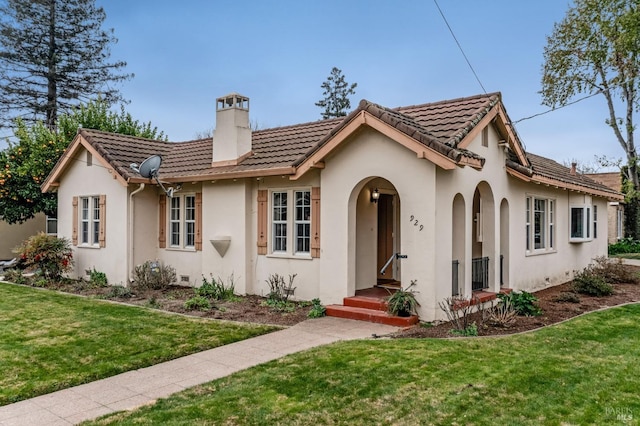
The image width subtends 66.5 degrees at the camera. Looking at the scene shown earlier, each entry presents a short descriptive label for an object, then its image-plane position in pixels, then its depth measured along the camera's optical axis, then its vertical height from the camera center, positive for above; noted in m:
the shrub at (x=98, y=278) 14.83 -1.82
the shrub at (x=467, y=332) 8.47 -1.97
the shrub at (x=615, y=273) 15.79 -1.76
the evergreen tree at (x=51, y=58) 29.67 +10.12
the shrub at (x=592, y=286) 13.12 -1.84
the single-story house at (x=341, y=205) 9.67 +0.37
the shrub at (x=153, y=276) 13.85 -1.65
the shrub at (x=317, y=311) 10.26 -1.96
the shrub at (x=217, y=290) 12.45 -1.85
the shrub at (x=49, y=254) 15.19 -1.10
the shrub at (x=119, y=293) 12.99 -1.99
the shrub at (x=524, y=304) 10.23 -1.80
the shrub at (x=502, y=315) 9.17 -1.86
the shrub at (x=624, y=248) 28.91 -1.74
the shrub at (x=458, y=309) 8.81 -1.75
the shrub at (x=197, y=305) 11.19 -1.98
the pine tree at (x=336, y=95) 47.44 +12.17
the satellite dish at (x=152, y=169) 13.90 +1.42
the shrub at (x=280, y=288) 11.82 -1.71
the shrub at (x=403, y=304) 9.40 -1.65
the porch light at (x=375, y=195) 11.96 +0.58
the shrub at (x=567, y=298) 11.88 -1.96
